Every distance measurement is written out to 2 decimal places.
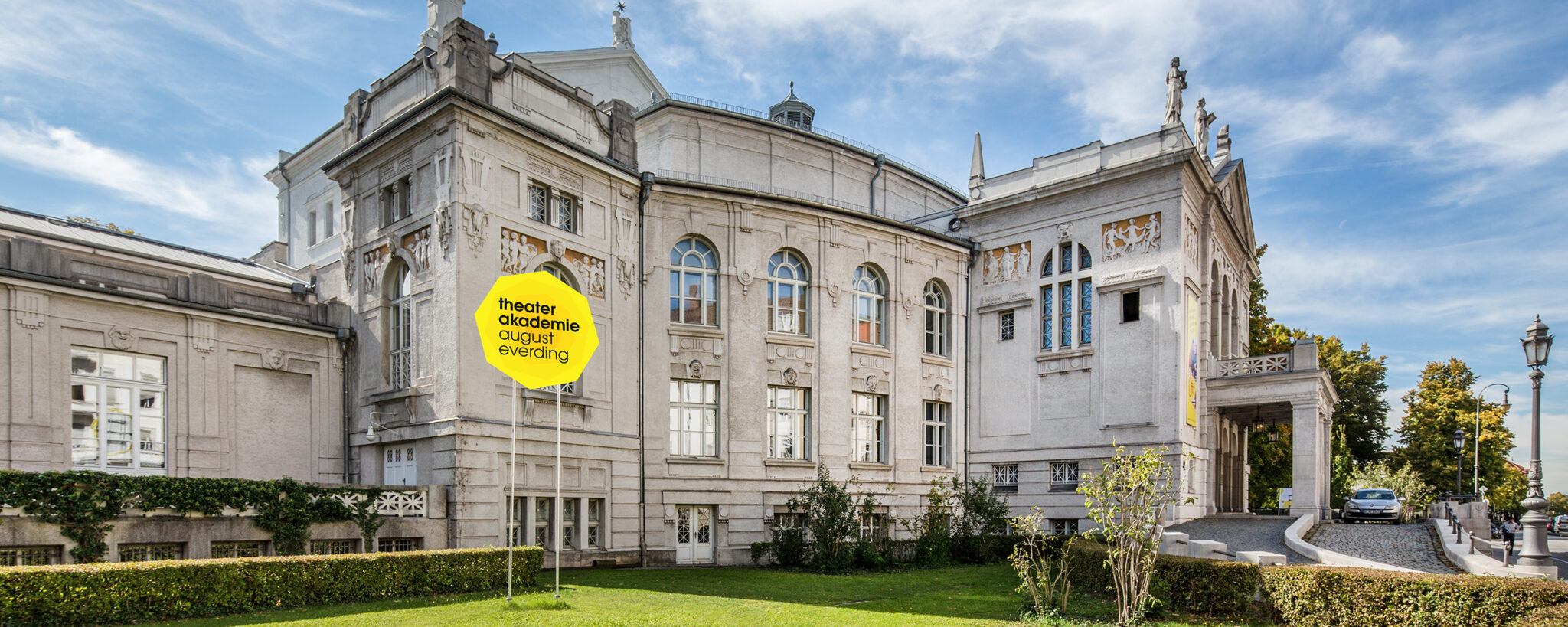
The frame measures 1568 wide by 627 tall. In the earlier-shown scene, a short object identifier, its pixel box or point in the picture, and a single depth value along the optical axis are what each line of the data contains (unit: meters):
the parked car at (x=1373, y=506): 33.31
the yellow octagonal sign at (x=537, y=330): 16.62
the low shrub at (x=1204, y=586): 16.41
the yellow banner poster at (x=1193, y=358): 31.36
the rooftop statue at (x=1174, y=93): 32.38
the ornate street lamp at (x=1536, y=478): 17.98
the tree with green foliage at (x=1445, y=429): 54.75
